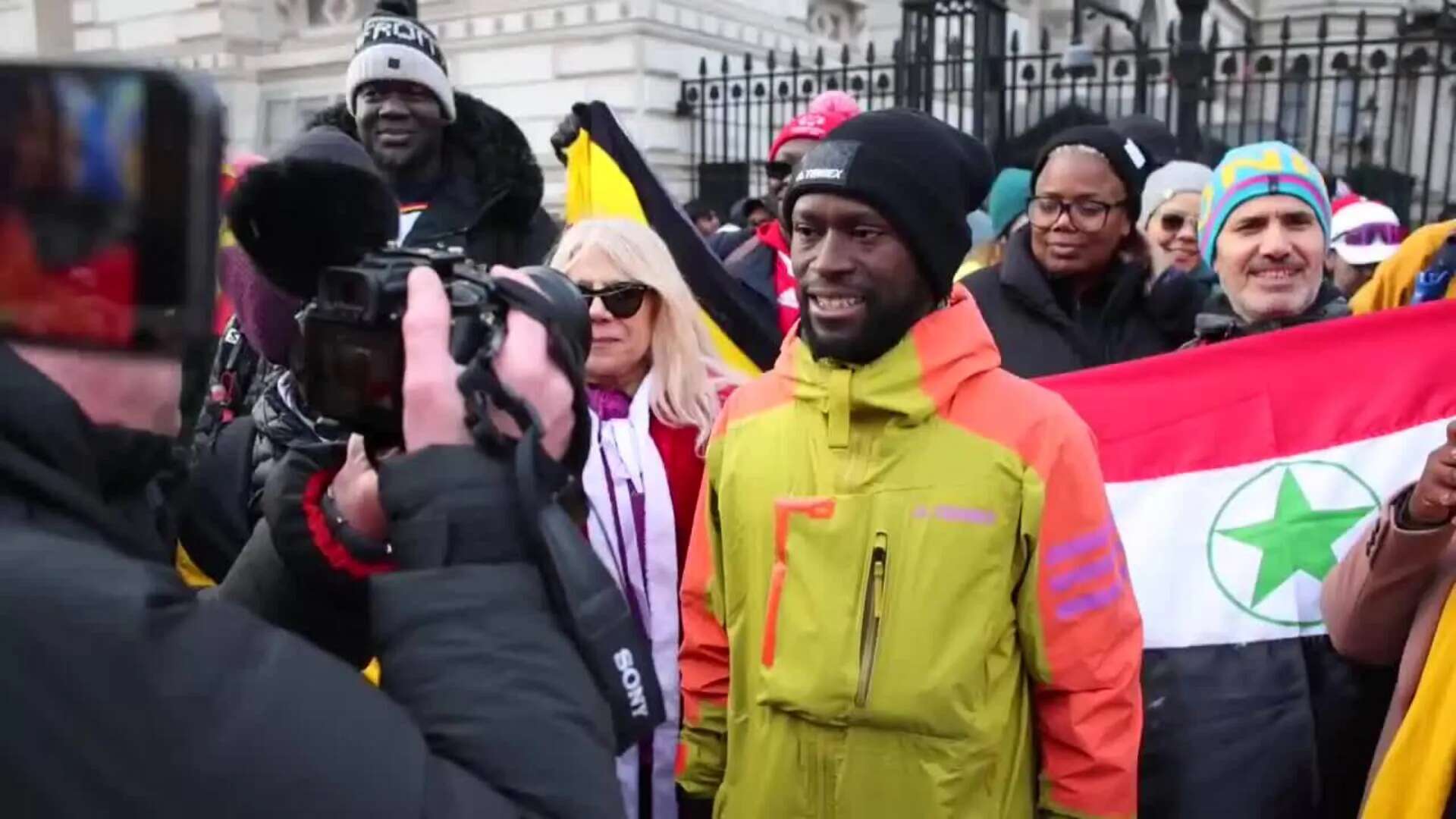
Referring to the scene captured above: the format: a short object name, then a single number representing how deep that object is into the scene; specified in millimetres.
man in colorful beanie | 3250
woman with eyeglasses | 3588
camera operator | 868
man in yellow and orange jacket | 2234
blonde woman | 2834
